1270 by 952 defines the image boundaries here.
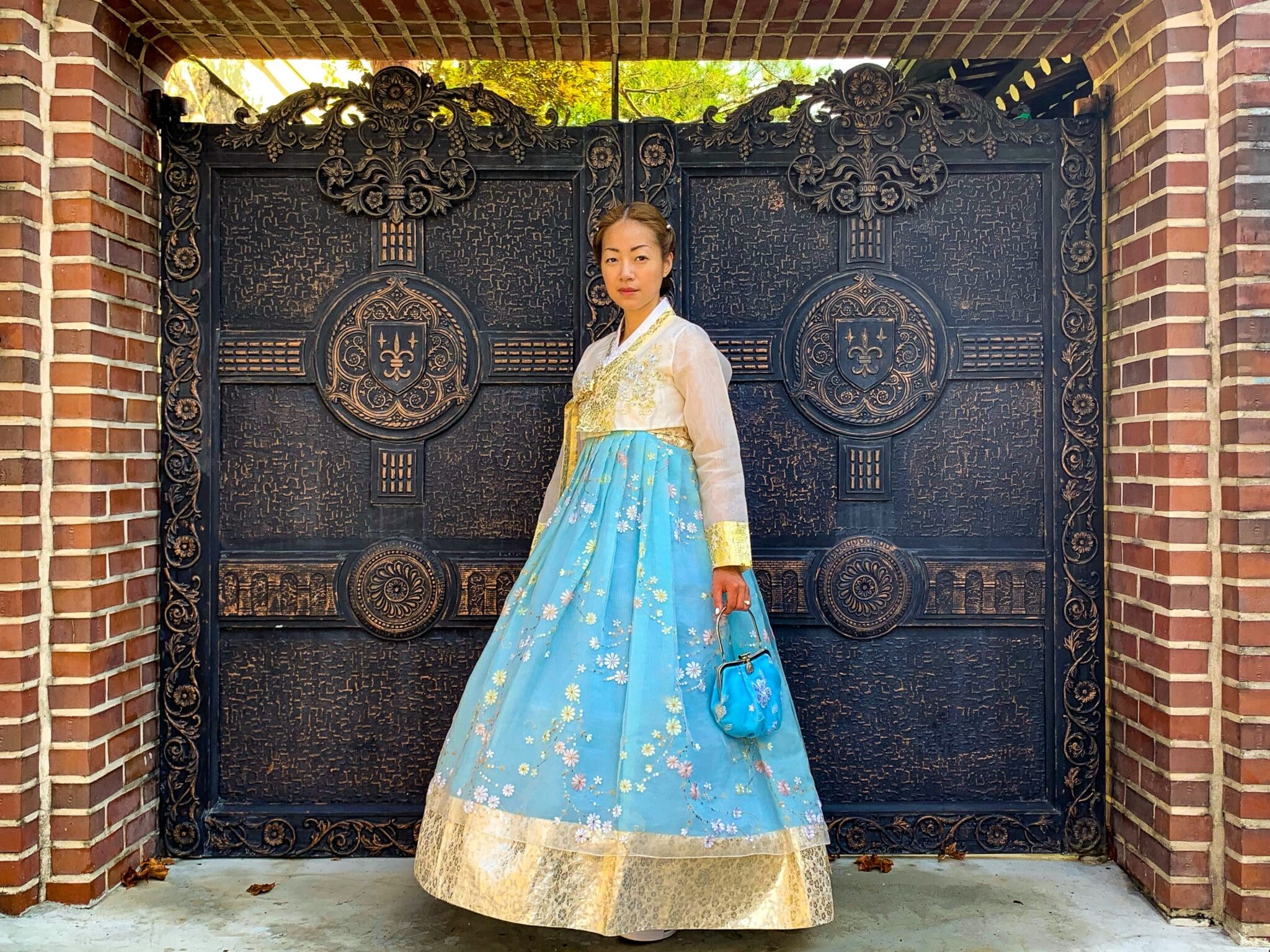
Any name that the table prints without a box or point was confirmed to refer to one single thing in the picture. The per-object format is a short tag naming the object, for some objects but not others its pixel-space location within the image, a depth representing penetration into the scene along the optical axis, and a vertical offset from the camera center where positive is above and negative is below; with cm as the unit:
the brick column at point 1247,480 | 294 +0
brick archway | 298 +13
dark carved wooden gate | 361 +21
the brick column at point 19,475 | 305 +0
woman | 262 -65
